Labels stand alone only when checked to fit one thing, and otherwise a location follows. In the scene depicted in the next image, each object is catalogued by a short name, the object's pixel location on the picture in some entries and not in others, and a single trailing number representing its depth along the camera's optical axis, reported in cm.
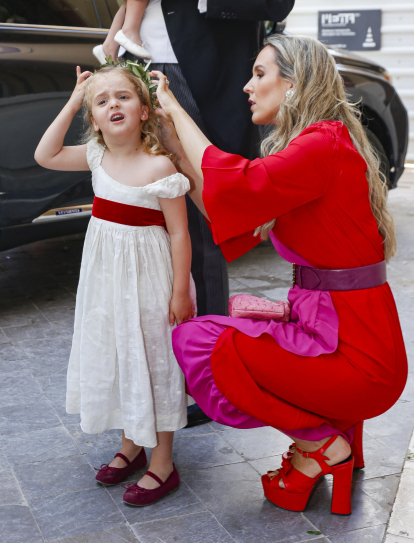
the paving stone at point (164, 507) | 214
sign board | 927
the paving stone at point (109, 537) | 201
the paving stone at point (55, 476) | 228
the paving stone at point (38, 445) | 248
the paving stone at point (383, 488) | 222
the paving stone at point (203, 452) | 246
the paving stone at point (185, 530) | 202
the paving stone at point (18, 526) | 203
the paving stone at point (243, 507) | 205
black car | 353
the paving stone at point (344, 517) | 209
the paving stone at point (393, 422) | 268
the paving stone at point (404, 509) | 206
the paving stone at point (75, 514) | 206
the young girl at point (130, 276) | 213
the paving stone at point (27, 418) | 268
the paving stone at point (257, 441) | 252
